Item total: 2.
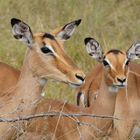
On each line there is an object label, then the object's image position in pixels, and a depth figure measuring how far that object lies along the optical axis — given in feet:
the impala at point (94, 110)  44.62
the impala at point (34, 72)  41.83
